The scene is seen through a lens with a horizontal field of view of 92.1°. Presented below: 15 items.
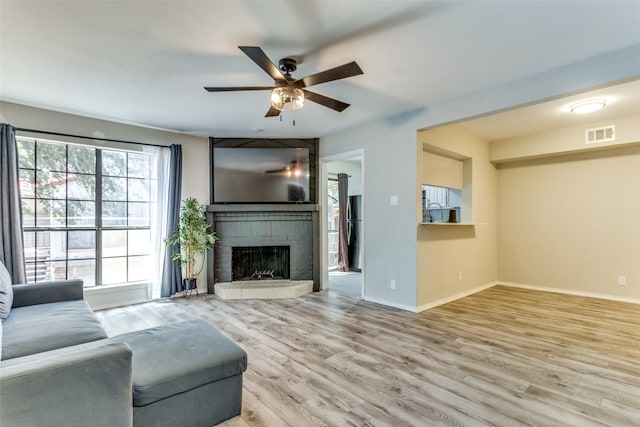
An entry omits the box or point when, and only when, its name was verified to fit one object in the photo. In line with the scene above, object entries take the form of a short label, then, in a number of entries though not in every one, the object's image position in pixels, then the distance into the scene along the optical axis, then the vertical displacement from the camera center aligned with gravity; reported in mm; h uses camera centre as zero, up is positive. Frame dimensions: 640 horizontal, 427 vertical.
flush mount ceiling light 3620 +1331
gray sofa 1241 -795
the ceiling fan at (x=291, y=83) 2230 +1086
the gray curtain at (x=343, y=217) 7180 +6
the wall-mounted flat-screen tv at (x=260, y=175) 5250 +731
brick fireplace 5266 -407
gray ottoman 1618 -888
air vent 4367 +1186
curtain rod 3771 +1098
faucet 5603 +72
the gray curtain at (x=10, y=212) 3469 +72
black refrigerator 7281 -353
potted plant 4770 -326
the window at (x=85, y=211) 3895 +92
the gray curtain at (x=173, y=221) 4773 -50
